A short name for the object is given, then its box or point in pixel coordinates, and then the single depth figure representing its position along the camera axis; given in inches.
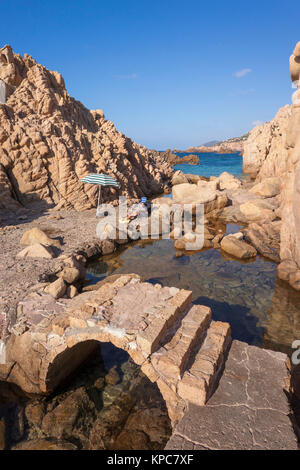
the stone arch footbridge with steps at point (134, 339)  183.6
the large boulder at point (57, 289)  315.5
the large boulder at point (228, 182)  1259.8
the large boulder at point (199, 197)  923.4
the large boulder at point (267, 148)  1304.1
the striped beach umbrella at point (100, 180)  673.6
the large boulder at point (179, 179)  1593.3
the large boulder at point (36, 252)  461.1
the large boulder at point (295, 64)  387.9
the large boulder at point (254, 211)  786.9
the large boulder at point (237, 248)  561.6
